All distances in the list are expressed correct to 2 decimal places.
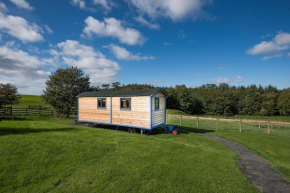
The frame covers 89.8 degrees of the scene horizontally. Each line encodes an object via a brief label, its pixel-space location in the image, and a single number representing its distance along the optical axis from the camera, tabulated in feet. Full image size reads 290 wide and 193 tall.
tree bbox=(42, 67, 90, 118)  71.36
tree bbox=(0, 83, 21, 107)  53.26
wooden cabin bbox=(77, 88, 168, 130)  35.88
